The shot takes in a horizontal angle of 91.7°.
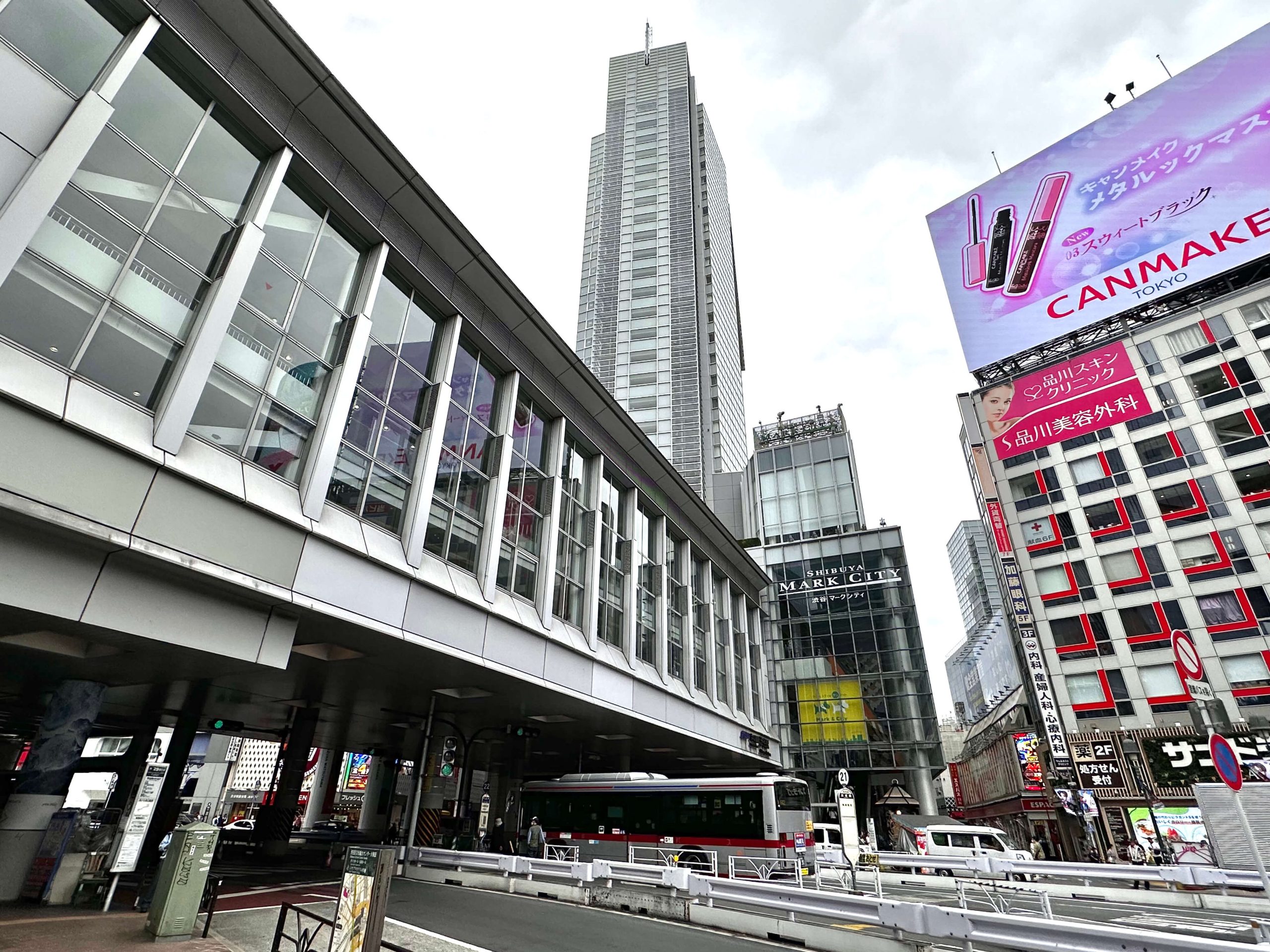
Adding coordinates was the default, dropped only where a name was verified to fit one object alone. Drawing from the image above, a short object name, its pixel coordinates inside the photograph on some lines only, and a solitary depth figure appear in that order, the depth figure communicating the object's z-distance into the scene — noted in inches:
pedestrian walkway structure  384.2
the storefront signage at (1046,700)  1403.8
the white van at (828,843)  1043.9
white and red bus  864.9
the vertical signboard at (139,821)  442.3
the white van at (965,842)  1034.1
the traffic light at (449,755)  756.6
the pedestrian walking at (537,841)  850.8
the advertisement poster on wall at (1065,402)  1705.2
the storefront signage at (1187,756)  1286.9
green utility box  363.3
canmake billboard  1662.2
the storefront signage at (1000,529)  1696.6
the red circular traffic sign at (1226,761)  328.2
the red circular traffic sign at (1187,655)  510.0
